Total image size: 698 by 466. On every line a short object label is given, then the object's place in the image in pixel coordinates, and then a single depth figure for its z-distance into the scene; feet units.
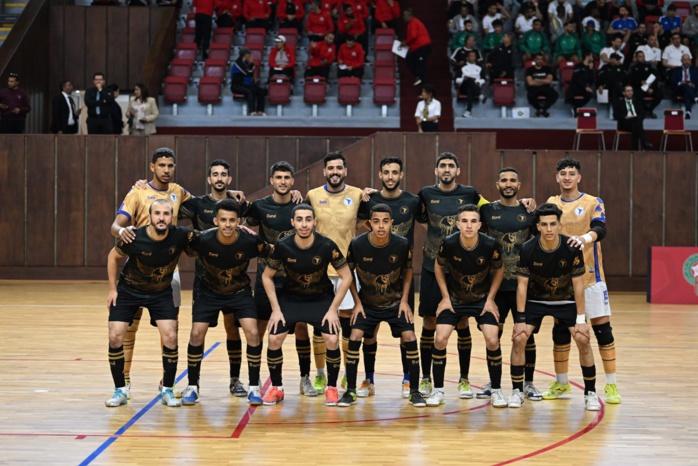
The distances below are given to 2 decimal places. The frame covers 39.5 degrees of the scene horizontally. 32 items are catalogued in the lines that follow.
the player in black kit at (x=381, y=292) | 25.58
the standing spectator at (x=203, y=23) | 69.26
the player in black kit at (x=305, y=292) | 25.39
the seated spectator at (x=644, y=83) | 64.85
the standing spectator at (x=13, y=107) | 60.03
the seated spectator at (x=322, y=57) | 67.10
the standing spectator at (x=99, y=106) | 59.26
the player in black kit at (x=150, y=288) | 24.91
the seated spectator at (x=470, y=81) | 64.75
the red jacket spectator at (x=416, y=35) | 65.57
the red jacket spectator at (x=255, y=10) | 71.47
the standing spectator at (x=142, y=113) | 60.03
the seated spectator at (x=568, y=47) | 68.13
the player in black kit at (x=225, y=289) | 25.43
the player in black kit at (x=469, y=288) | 25.34
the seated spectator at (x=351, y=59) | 67.26
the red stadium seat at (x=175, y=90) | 66.28
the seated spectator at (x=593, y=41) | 68.74
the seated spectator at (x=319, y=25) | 69.26
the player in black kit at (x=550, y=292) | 25.09
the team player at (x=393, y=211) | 26.89
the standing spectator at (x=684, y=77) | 66.13
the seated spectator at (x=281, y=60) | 66.74
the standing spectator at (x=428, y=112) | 57.72
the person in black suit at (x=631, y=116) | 60.03
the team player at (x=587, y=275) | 26.03
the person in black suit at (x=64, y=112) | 60.75
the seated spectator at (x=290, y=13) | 71.67
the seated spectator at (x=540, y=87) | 64.95
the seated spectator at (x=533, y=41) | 68.49
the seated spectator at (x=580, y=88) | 64.85
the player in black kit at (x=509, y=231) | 26.61
